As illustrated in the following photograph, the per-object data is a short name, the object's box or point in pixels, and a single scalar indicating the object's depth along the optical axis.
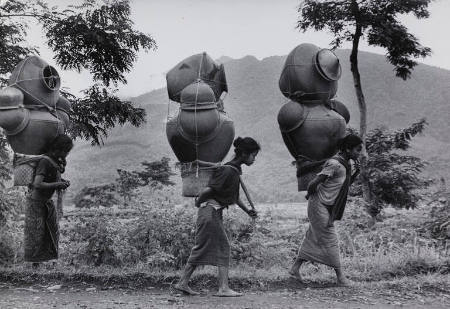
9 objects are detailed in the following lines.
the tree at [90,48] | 9.04
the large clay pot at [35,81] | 6.33
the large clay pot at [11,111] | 6.08
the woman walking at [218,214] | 5.27
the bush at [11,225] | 7.06
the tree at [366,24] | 11.60
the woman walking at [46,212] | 6.10
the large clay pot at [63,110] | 6.67
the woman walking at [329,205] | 5.69
